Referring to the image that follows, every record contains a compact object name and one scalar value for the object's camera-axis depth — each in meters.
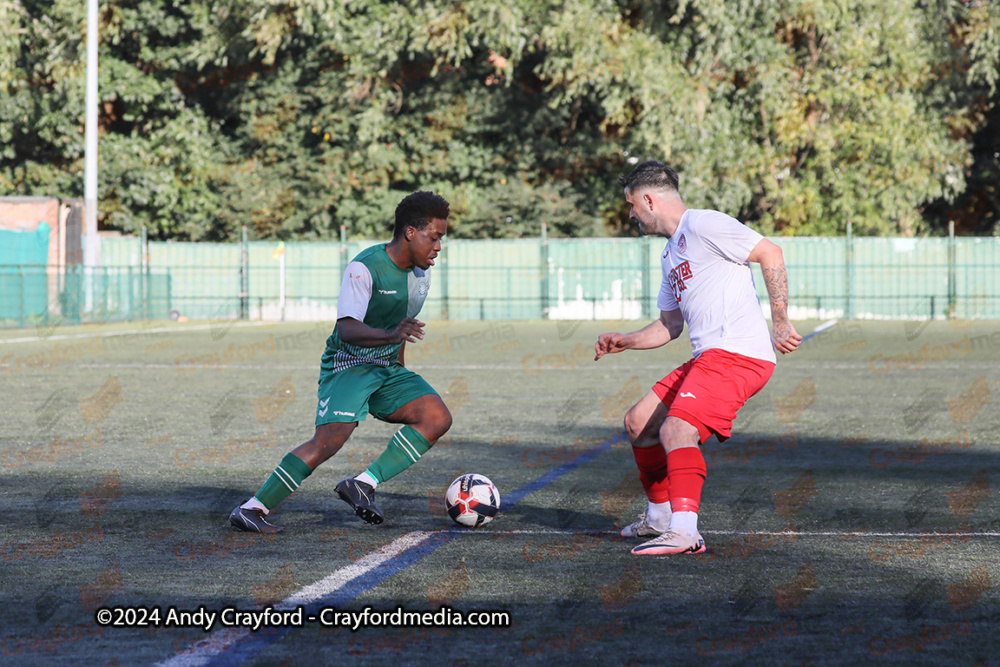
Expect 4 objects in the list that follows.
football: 12.26
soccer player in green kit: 11.88
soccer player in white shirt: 10.92
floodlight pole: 58.28
